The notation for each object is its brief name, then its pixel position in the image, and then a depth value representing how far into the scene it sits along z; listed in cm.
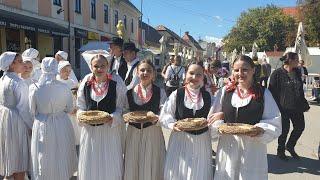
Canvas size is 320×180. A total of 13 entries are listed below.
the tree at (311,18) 2456
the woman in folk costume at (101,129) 296
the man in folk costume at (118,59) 438
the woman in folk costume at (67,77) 441
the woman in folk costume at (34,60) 410
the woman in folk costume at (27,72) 367
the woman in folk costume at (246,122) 256
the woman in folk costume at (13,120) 335
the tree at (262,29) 3750
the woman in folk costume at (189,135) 272
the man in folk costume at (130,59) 423
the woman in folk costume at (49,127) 308
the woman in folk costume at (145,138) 302
